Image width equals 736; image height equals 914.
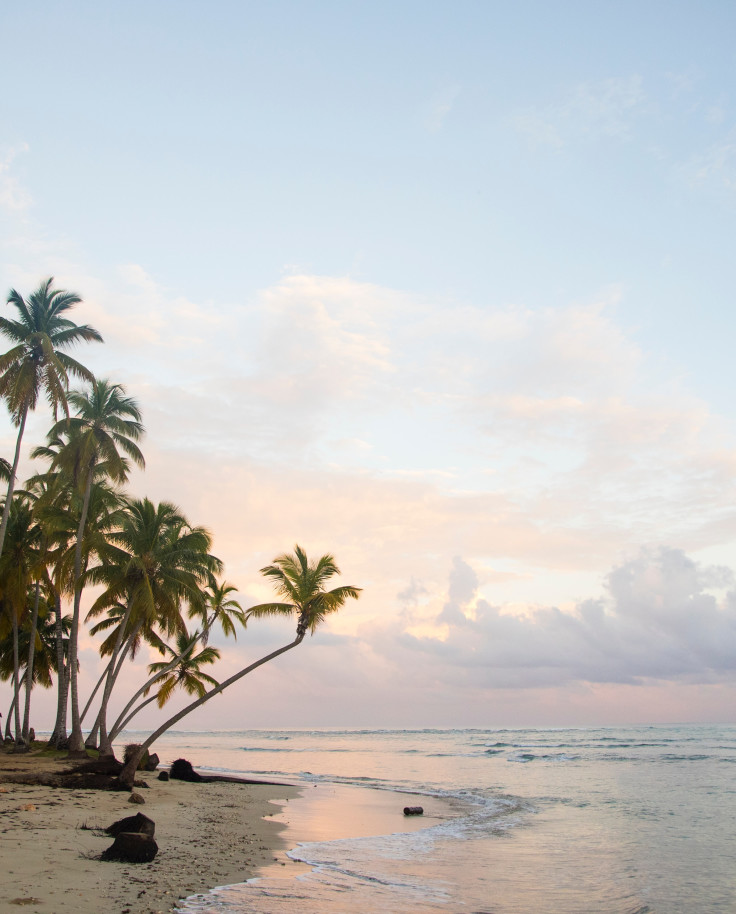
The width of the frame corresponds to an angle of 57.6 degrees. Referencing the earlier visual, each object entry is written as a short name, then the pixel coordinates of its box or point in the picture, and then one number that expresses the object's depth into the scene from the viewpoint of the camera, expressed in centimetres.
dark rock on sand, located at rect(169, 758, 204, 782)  2583
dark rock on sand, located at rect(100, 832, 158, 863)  954
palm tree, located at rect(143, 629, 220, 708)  3144
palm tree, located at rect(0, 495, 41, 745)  2803
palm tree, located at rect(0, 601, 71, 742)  3597
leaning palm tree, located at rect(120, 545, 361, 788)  2242
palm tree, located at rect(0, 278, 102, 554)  2228
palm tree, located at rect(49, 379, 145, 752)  2586
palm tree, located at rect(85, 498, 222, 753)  2488
